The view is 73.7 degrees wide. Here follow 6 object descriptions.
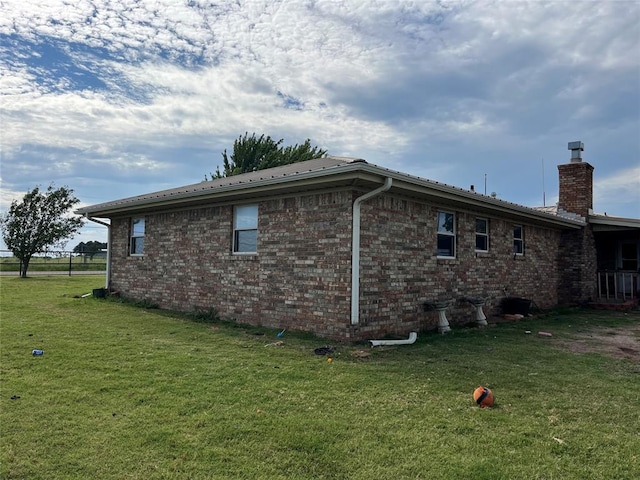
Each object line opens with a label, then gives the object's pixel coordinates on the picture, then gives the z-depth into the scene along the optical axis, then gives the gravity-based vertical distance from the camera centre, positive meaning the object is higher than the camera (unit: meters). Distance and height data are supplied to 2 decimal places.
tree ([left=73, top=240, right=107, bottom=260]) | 41.54 +1.49
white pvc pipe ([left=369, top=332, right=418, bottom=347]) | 7.13 -1.35
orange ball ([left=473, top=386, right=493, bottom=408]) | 4.32 -1.37
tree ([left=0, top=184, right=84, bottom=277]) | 23.81 +2.10
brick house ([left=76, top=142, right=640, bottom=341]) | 7.40 +0.28
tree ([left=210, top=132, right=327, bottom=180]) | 33.94 +8.75
